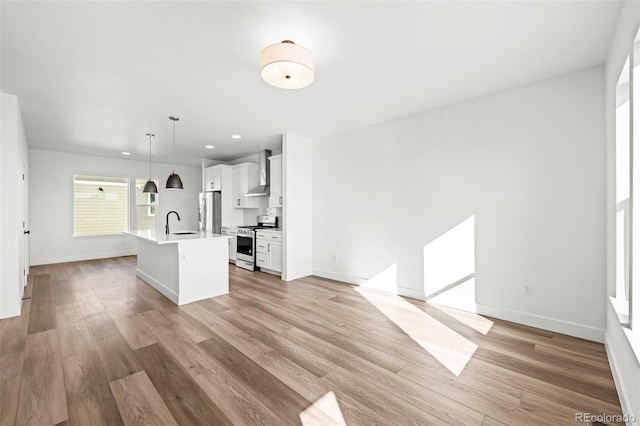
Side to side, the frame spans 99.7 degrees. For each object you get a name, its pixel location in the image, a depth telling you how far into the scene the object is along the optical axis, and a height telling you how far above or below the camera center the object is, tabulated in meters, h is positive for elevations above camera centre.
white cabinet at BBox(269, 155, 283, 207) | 5.59 +0.65
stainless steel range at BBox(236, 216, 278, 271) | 5.73 -0.69
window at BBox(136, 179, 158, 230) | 7.37 +0.09
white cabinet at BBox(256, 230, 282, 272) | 5.19 -0.78
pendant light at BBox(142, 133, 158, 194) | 4.50 +0.40
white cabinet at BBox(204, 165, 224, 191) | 6.80 +0.86
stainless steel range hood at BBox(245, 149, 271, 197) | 6.10 +0.84
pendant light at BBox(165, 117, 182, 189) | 4.23 +0.46
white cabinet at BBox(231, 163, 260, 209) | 6.50 +0.67
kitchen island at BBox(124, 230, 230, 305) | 3.65 -0.79
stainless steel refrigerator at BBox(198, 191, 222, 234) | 6.94 +0.00
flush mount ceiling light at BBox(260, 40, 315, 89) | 1.97 +1.10
